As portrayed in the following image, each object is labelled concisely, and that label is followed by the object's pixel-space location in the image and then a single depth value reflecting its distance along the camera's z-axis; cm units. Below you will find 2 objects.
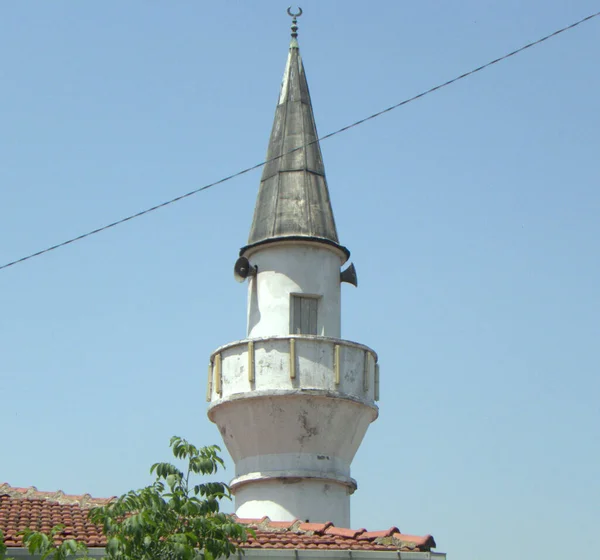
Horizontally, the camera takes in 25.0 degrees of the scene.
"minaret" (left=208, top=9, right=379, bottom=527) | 2173
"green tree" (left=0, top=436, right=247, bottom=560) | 1398
